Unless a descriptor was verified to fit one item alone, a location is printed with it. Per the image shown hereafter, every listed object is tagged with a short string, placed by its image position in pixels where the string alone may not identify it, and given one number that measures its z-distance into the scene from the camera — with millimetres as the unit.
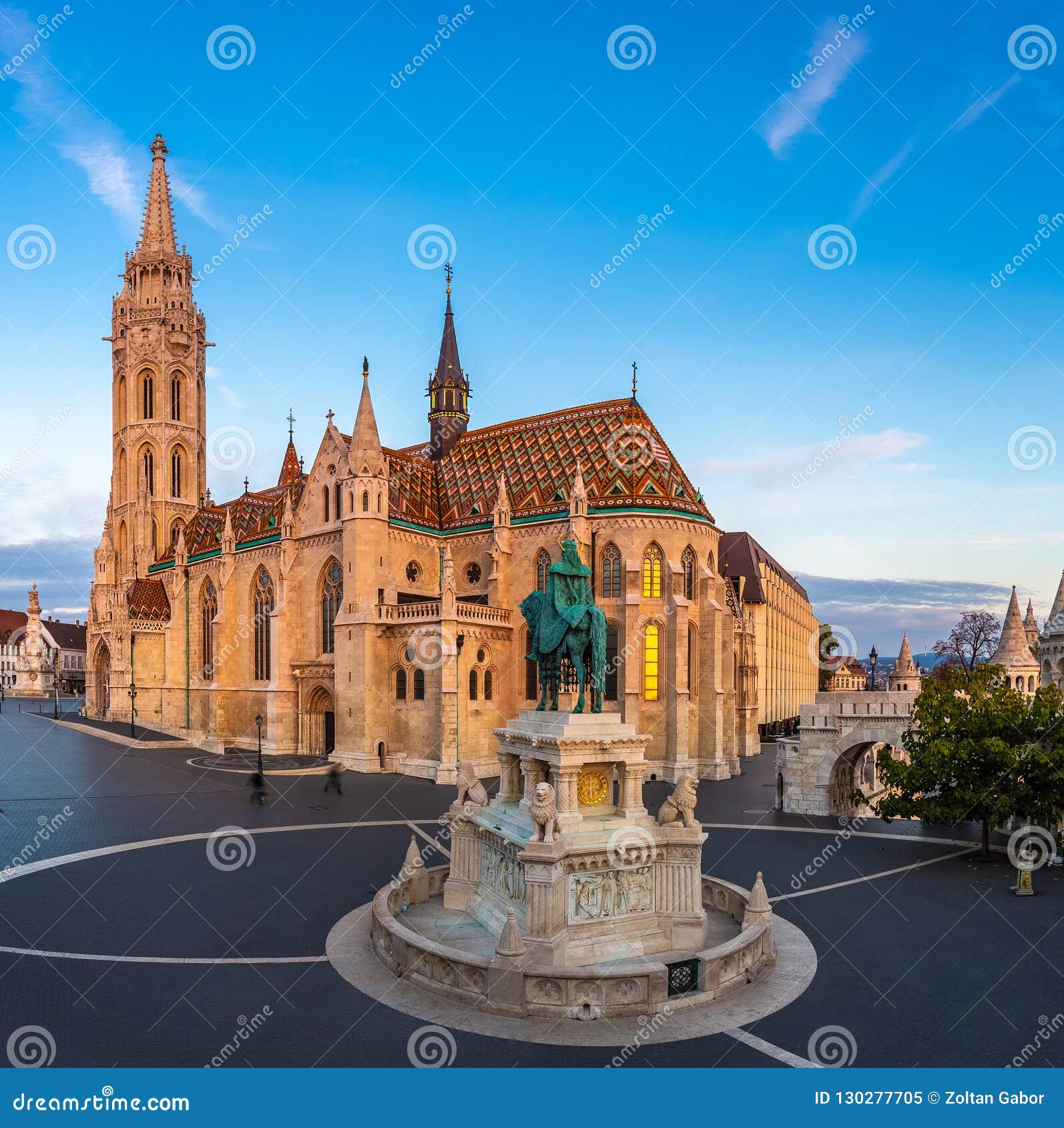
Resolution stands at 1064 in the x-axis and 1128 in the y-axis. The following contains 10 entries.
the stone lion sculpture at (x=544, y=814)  11820
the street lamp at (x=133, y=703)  45453
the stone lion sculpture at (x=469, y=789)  15016
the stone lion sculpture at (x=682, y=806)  13055
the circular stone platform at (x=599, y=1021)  10258
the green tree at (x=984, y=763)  19875
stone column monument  89000
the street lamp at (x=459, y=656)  34094
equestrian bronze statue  13883
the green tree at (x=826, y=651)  99125
